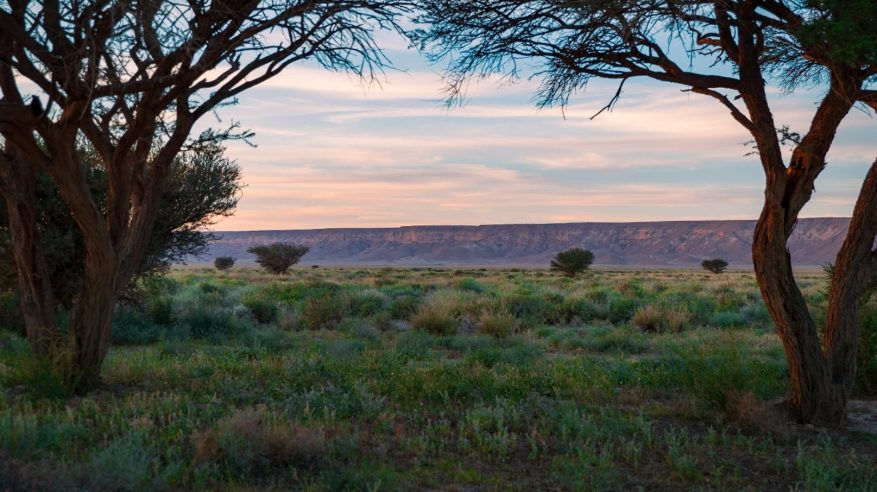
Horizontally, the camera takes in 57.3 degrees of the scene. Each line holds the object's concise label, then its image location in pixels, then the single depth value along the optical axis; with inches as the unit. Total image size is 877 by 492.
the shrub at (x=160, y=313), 645.3
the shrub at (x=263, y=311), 772.6
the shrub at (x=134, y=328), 561.9
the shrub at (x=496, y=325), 662.7
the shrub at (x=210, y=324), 619.6
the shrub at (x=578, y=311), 804.6
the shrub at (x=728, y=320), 745.6
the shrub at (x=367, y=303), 823.7
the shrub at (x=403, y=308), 800.7
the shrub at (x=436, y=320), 670.5
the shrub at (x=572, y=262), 2310.7
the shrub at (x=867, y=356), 406.0
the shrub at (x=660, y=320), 707.4
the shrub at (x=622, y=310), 803.4
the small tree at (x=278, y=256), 2113.7
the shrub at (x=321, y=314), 720.3
